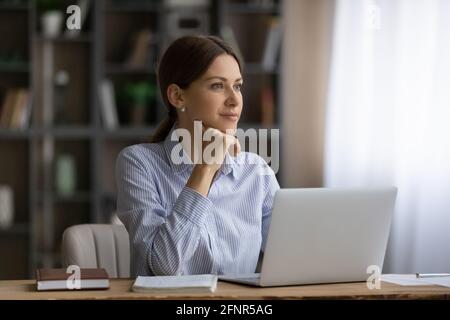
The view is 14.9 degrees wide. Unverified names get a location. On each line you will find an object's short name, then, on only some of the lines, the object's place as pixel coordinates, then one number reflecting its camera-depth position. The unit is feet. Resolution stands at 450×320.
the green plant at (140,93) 32.07
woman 14.40
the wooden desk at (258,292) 12.15
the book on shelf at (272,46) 32.19
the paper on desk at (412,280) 13.80
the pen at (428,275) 14.48
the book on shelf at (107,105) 31.83
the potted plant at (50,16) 31.52
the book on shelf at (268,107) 32.48
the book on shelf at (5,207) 31.59
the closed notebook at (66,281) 12.66
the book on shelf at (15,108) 31.09
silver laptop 12.80
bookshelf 31.66
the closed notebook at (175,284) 12.25
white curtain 27.64
